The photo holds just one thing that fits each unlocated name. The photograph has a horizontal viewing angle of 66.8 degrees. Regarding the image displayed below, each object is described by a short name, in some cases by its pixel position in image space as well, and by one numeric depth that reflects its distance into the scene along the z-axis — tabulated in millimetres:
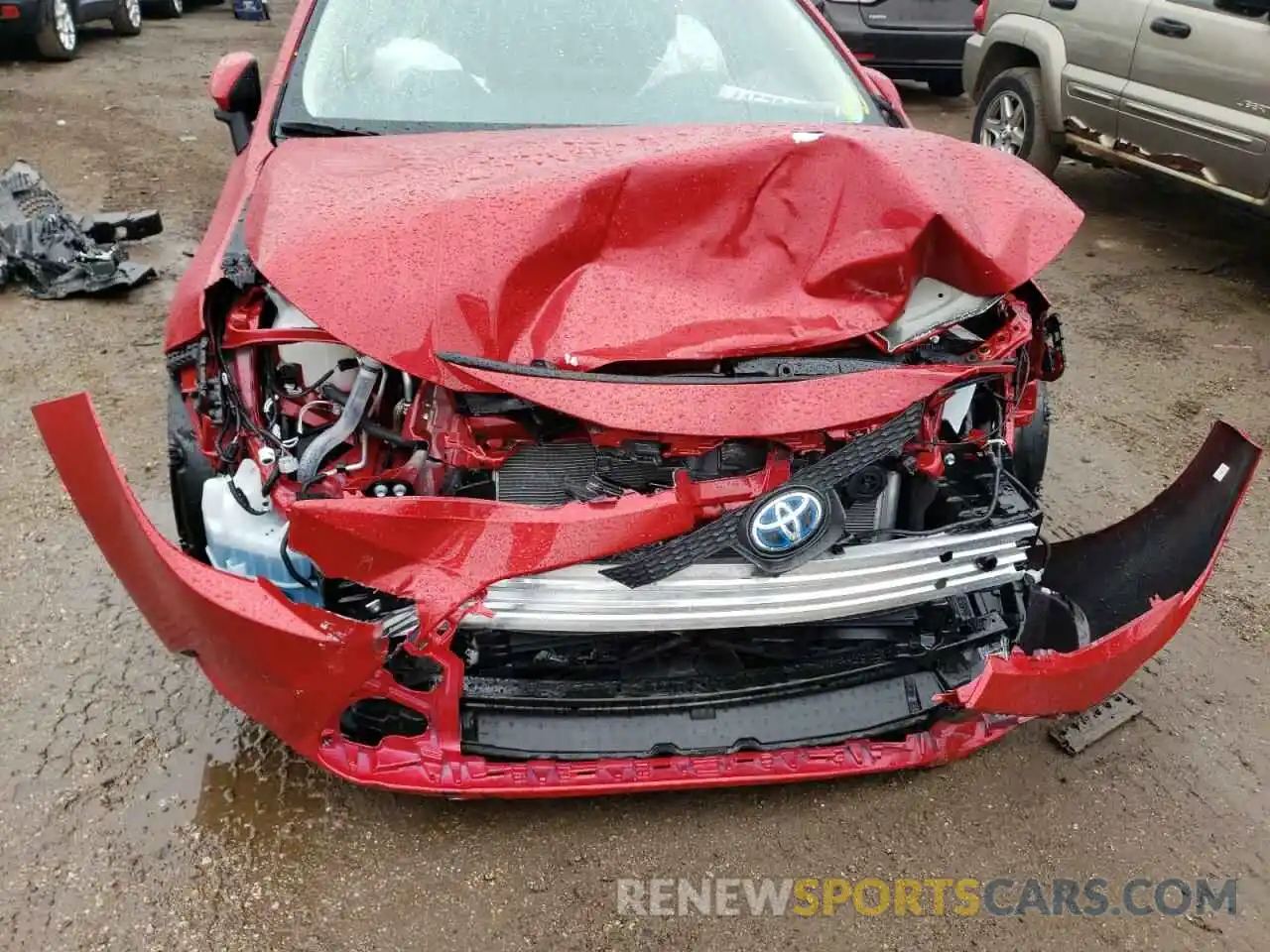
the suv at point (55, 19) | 8312
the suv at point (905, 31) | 7840
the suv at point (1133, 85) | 4824
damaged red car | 1802
